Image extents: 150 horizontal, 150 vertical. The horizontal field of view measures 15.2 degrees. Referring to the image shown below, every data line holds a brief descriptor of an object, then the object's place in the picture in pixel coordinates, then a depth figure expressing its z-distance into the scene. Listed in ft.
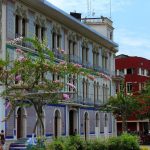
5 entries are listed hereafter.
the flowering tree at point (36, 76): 80.38
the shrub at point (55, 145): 71.31
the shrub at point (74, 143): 72.69
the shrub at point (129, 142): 81.56
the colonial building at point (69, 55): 138.72
